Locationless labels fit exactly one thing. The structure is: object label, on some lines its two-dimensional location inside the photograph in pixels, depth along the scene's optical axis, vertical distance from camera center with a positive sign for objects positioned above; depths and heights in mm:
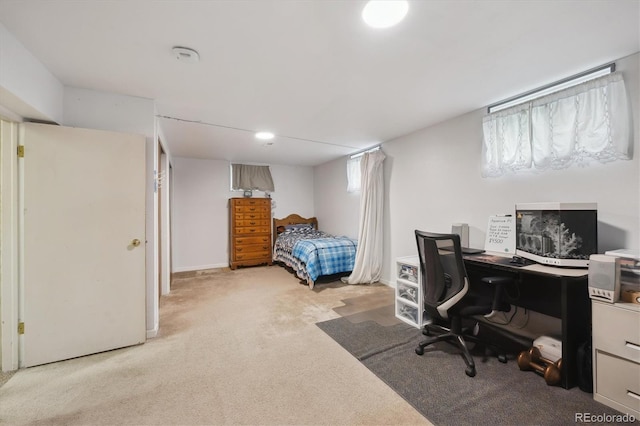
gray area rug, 1527 -1202
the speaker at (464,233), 2914 -236
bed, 4086 -718
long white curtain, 4172 -224
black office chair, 1966 -627
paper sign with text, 2486 -225
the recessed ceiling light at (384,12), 1387 +1122
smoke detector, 1773 +1121
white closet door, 2041 -243
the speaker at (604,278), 1562 -412
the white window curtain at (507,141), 2443 +706
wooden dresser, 5414 -408
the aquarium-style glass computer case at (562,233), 1887 -162
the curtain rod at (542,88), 1986 +1113
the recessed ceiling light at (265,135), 3736 +1149
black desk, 1744 -675
